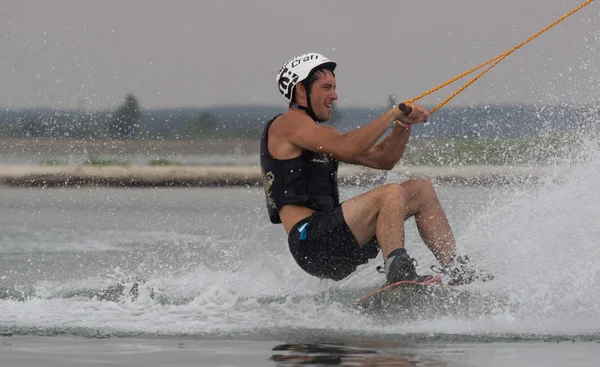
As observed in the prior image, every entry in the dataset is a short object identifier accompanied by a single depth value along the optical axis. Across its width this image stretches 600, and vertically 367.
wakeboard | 17.73
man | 17.94
